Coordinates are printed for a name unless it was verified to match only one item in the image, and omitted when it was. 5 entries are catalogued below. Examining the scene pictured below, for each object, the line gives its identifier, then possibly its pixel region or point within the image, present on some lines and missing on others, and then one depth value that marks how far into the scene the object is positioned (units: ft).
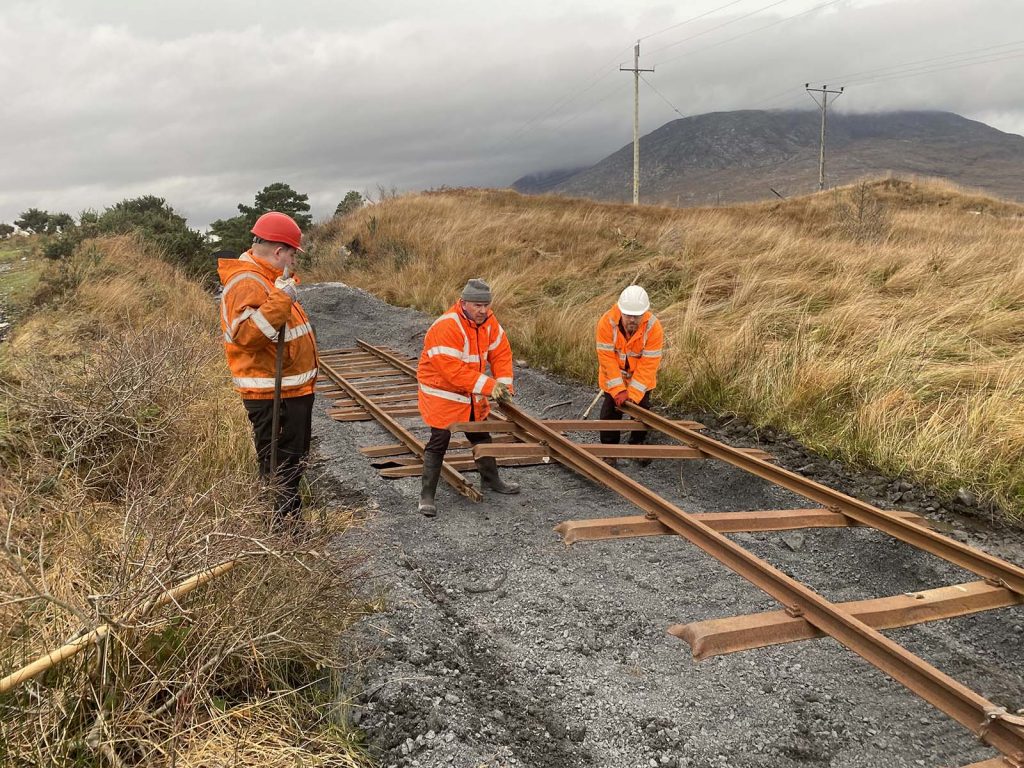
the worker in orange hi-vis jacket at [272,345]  12.71
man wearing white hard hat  20.40
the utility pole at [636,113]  101.35
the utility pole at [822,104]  124.00
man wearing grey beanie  16.35
